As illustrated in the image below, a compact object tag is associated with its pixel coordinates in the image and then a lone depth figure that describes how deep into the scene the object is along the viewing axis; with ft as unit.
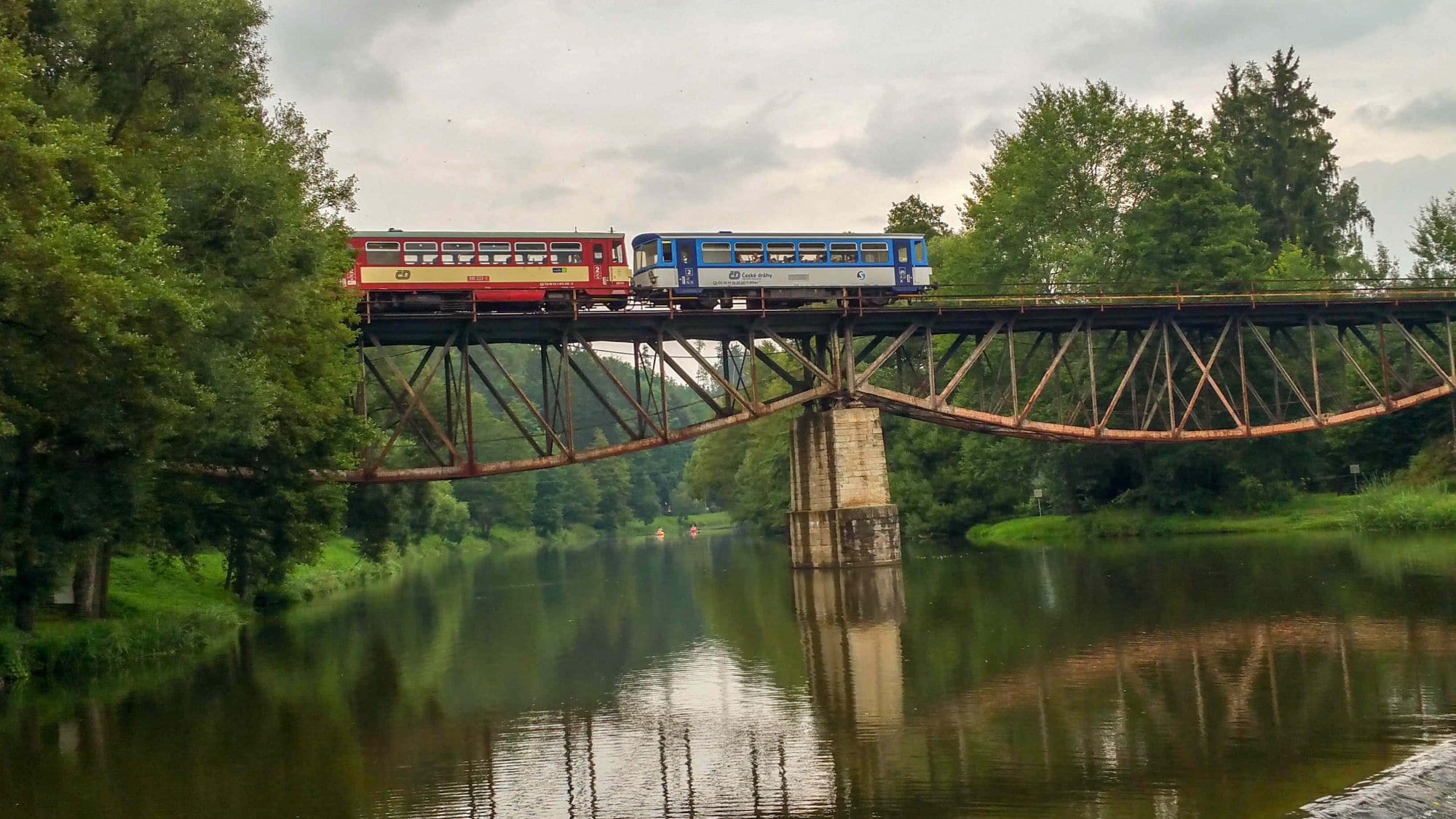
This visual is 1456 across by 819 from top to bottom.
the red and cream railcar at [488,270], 162.71
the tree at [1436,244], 279.69
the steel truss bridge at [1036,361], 164.04
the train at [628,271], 163.63
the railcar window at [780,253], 176.86
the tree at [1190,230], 218.59
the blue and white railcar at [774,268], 173.47
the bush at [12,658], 98.78
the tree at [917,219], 360.07
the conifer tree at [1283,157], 320.50
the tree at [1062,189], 268.21
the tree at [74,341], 76.64
